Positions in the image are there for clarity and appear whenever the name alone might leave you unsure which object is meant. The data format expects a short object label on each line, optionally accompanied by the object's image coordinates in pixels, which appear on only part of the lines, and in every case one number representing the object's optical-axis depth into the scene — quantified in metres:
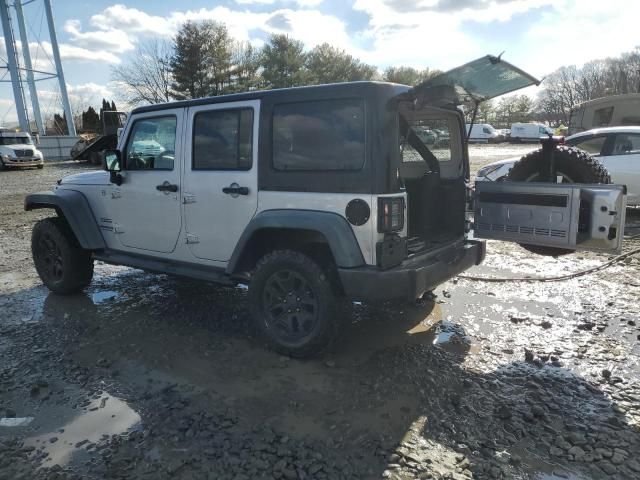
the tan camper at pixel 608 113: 15.38
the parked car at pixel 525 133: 43.84
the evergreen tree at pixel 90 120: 47.38
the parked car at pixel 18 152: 26.27
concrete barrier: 35.03
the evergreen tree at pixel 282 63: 42.41
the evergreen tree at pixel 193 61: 38.47
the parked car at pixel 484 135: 44.50
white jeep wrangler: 3.52
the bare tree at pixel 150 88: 42.78
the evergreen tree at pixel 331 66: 47.03
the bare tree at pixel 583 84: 66.00
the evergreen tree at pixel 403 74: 53.47
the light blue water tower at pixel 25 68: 39.06
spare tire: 4.29
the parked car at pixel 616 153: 8.78
